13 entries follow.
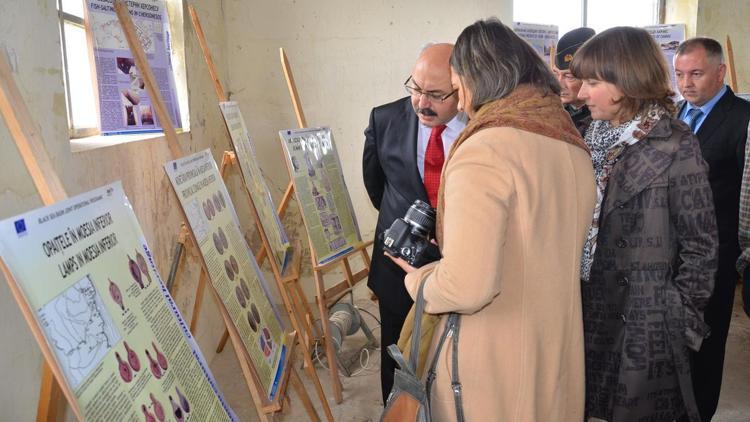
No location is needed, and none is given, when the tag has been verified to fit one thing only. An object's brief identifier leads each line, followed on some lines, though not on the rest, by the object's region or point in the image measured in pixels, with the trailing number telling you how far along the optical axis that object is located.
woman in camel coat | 1.17
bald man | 2.04
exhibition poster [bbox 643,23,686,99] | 4.75
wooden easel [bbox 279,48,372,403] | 2.71
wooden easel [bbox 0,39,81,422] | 1.01
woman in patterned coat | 1.68
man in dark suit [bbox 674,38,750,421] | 2.22
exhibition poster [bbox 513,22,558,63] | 4.46
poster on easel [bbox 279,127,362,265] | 2.64
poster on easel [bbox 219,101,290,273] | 2.33
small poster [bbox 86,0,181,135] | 2.38
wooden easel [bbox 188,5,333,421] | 2.16
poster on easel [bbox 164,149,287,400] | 1.54
